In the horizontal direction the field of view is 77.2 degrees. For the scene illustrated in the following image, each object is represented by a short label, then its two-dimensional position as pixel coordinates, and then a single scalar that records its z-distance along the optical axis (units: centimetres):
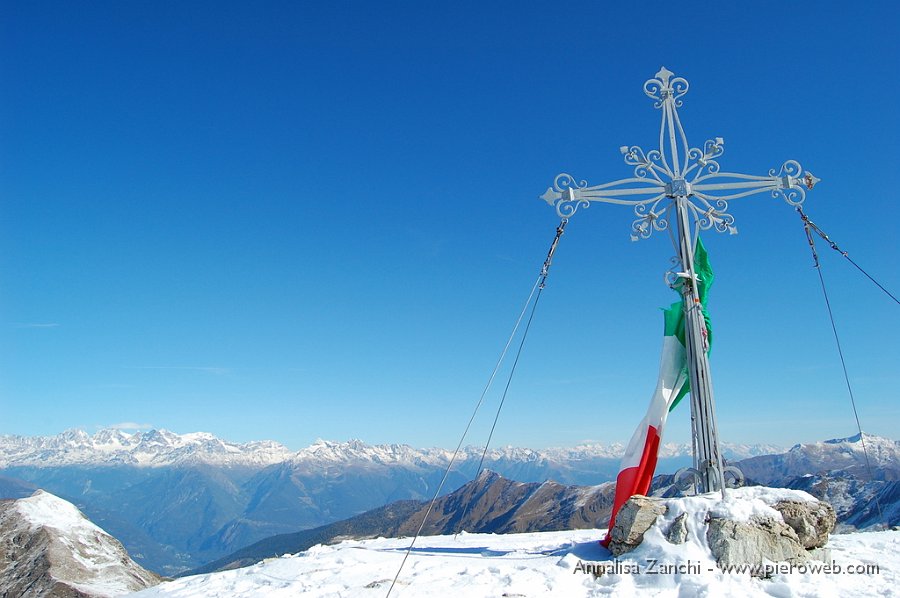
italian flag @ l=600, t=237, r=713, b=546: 1383
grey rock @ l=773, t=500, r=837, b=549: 1098
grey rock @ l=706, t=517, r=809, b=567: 1032
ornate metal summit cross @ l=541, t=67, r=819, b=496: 1371
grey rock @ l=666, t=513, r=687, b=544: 1077
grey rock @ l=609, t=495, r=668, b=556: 1120
